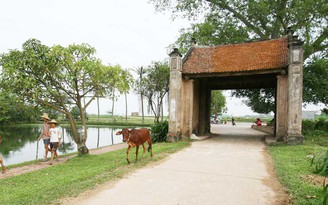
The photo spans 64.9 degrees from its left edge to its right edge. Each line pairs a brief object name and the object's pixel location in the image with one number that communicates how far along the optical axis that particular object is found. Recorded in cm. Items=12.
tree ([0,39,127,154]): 817
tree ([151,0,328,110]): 1669
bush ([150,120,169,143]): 1446
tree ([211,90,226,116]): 4365
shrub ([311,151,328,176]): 275
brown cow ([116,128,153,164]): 718
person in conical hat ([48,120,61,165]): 909
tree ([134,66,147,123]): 3062
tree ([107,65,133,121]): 916
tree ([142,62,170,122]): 2761
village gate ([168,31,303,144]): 1130
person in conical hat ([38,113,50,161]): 925
